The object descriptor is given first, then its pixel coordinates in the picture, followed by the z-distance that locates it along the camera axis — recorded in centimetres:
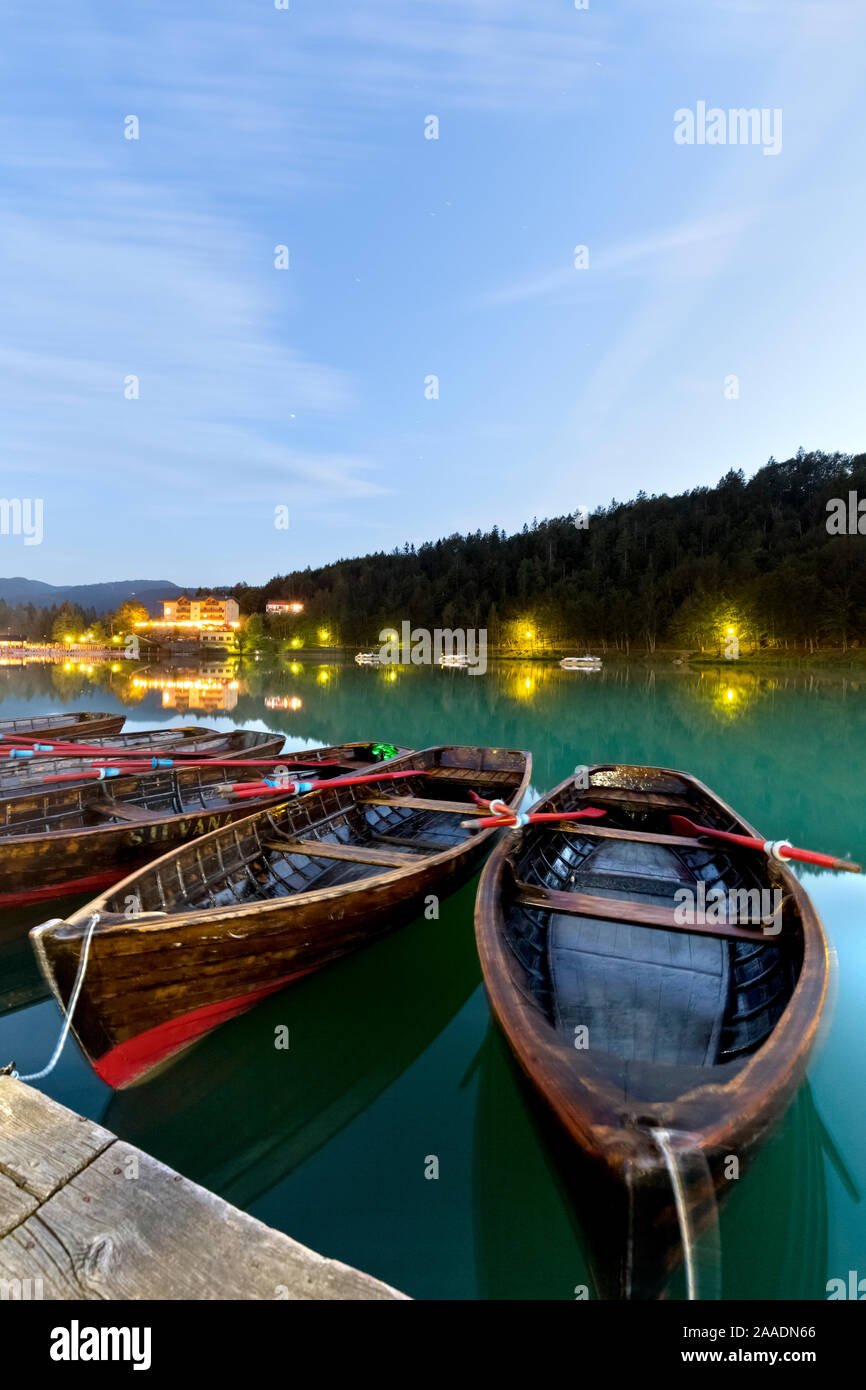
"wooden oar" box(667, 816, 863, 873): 581
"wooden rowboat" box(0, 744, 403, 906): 798
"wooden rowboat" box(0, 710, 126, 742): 1592
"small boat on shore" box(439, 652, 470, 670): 9132
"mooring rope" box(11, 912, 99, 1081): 439
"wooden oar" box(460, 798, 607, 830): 725
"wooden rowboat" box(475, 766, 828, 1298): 258
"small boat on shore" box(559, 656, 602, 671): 7419
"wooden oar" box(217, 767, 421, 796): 901
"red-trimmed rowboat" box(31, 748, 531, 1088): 465
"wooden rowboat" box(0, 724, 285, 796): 1228
